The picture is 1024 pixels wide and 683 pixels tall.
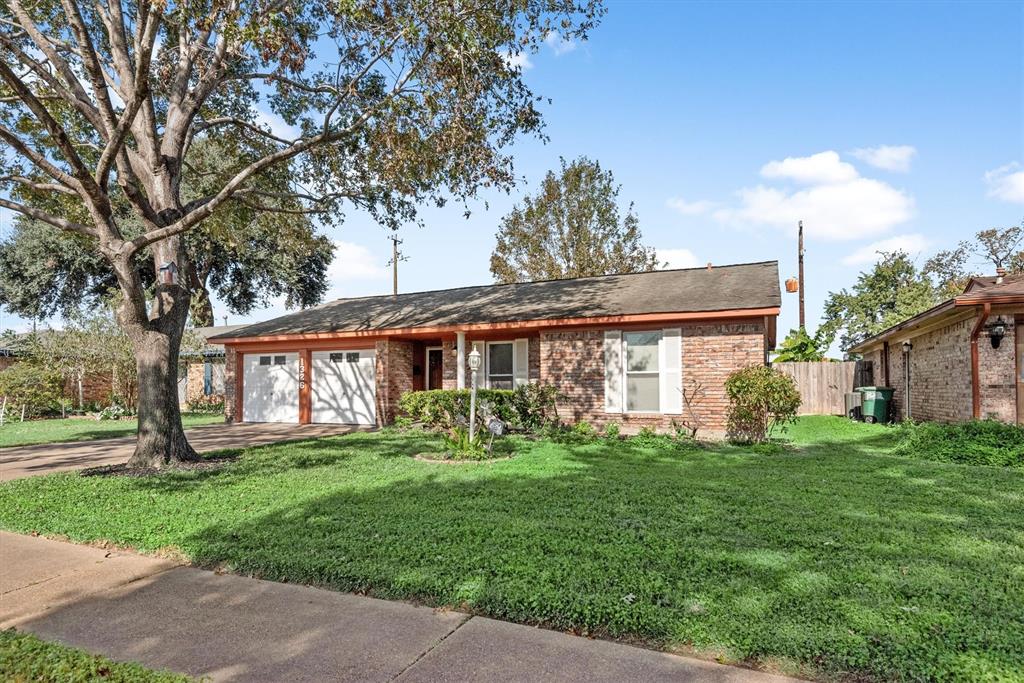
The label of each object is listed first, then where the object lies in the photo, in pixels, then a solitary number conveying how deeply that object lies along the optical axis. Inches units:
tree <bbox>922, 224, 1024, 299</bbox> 1059.9
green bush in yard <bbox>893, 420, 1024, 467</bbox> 319.3
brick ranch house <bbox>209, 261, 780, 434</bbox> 428.8
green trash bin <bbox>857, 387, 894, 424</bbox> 591.5
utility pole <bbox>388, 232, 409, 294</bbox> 1123.0
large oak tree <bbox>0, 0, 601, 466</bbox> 287.4
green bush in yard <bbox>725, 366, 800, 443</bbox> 378.0
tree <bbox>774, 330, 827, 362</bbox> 819.4
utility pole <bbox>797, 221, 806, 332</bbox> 984.7
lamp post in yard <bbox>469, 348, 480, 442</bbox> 361.7
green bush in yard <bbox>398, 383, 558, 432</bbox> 453.1
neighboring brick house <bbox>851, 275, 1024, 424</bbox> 382.0
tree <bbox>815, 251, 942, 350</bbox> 1154.7
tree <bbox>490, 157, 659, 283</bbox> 995.3
